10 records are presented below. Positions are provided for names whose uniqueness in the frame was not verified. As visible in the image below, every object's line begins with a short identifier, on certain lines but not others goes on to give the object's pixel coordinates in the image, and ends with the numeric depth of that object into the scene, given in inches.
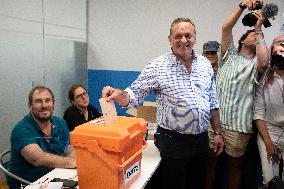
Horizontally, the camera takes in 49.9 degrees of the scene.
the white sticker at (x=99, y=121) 63.5
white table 64.7
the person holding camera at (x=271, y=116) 86.5
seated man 74.7
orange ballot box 56.6
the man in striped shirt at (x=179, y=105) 76.6
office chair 70.1
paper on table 59.2
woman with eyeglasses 116.7
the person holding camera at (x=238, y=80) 91.3
